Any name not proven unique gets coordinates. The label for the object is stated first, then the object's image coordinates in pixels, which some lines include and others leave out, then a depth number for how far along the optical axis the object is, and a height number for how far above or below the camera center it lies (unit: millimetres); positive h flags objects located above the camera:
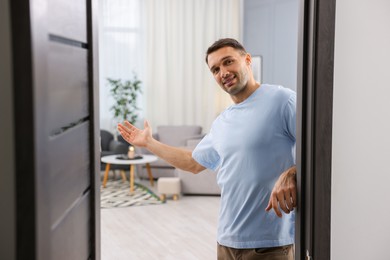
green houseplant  7117 -35
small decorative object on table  6008 -705
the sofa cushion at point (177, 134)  6895 -548
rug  5398 -1162
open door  811 -66
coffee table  5848 -786
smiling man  1831 -222
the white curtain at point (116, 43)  7227 +750
